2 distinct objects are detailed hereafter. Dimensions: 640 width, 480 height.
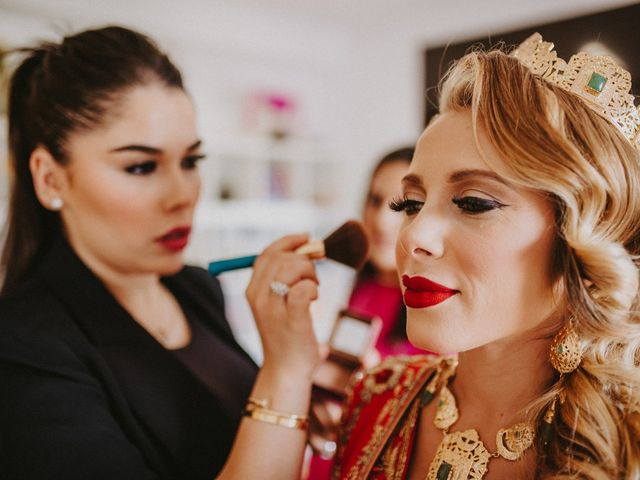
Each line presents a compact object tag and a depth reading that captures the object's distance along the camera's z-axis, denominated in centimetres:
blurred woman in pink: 181
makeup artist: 76
